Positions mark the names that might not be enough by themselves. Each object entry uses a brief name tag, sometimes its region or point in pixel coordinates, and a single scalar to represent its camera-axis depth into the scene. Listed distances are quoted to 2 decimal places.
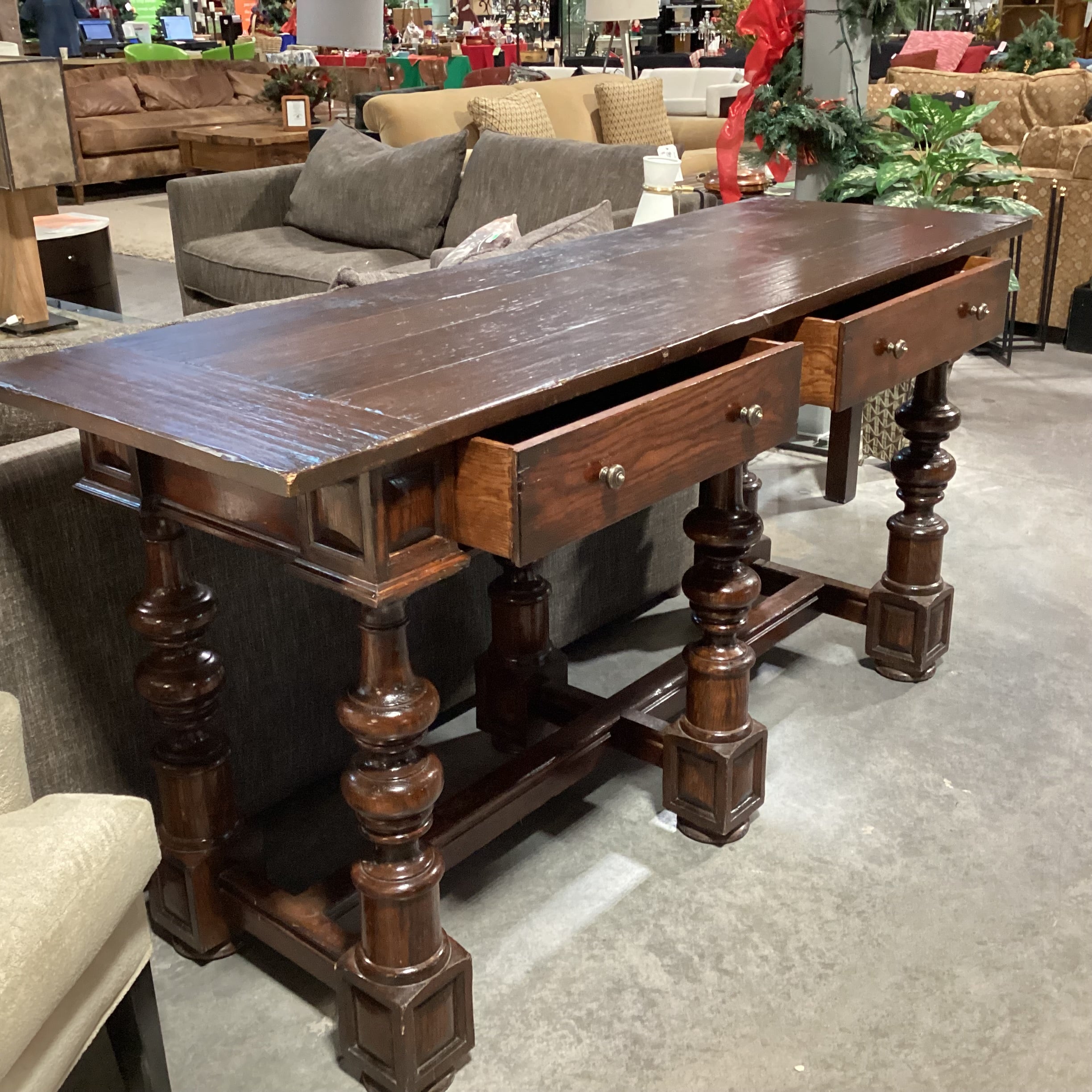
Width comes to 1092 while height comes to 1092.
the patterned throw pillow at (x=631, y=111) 5.67
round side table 3.70
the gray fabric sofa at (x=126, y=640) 1.44
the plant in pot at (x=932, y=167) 3.07
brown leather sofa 8.35
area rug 6.47
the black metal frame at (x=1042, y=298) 4.33
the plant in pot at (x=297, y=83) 7.10
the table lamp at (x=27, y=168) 2.66
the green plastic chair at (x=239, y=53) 10.35
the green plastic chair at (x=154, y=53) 10.28
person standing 9.95
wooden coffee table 7.28
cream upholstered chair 0.90
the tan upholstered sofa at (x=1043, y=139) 4.45
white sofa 8.77
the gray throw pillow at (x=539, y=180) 3.67
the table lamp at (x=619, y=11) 4.94
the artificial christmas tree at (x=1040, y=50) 7.22
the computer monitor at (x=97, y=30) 12.41
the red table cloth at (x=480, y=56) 9.34
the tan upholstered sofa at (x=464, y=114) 4.88
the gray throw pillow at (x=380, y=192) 4.05
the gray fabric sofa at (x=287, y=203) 3.74
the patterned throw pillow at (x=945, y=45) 8.02
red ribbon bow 3.11
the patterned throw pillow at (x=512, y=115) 4.75
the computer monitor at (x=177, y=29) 12.74
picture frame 7.00
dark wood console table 1.12
